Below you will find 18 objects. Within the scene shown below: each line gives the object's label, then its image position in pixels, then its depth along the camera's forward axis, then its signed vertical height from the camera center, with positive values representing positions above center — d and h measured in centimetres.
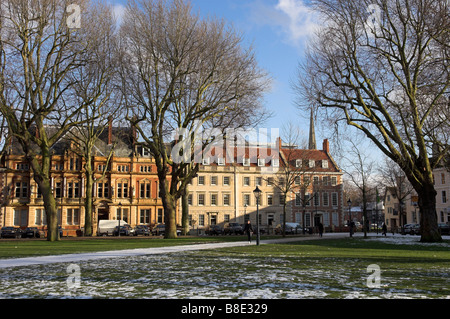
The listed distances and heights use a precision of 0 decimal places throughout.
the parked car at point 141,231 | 5487 -300
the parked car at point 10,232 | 4766 -265
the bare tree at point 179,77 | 3098 +983
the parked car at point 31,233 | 4859 -276
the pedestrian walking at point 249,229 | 3035 -163
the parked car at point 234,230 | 5639 -307
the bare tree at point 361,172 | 4488 +354
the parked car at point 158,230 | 5506 -291
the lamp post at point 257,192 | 2832 +89
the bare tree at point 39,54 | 2792 +1038
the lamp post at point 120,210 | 5956 -47
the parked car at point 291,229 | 5584 -306
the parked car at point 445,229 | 5109 -290
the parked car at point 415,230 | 5104 -302
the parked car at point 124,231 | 5319 -287
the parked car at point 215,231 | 5472 -306
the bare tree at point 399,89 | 2734 +781
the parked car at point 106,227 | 5466 -244
